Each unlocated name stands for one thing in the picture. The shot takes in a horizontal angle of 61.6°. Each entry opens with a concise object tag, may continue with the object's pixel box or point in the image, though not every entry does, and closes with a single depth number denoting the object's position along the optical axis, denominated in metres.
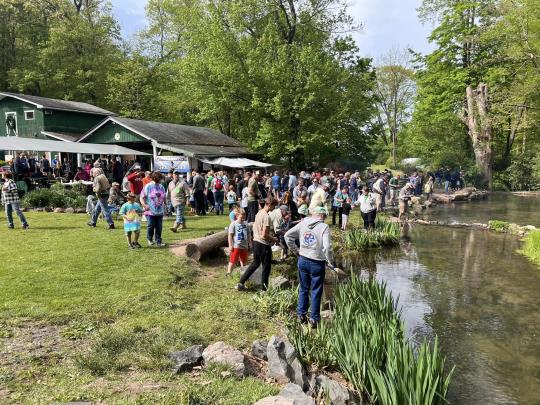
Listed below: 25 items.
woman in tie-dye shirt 10.46
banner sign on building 22.00
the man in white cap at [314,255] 6.55
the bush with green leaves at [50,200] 16.72
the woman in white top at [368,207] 14.19
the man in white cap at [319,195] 9.93
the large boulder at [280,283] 8.50
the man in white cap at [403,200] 17.64
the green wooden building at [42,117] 30.05
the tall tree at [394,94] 55.33
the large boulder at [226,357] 5.14
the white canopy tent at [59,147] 18.43
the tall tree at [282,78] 27.27
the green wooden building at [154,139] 24.52
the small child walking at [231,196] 15.06
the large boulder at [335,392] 4.80
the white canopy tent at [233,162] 25.19
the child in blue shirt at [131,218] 10.17
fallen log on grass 10.47
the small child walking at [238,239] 9.20
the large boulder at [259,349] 5.80
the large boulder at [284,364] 5.17
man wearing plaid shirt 12.17
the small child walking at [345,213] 14.92
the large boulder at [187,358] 5.21
